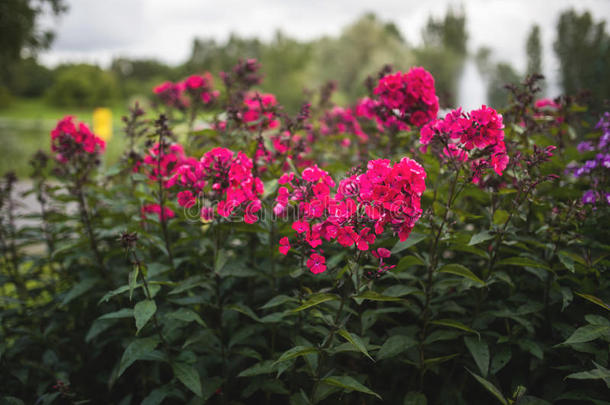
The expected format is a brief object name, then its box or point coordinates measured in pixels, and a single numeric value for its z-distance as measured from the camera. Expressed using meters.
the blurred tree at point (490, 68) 49.06
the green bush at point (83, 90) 50.12
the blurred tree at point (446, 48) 34.91
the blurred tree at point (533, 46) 18.16
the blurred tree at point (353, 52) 32.75
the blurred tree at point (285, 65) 41.50
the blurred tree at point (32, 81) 50.03
